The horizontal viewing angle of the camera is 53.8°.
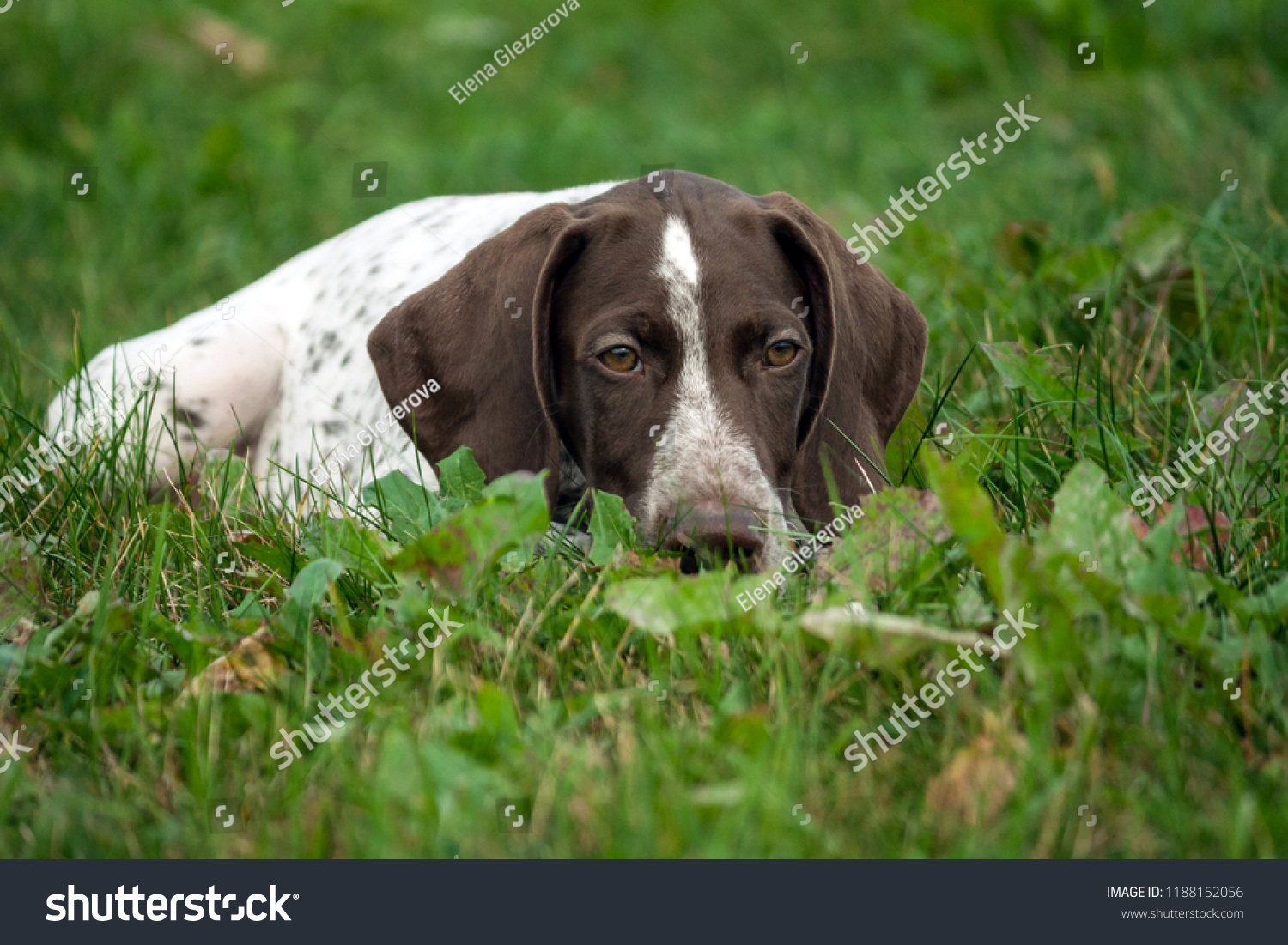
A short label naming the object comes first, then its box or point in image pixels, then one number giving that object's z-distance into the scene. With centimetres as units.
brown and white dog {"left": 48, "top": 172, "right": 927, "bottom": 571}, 310
